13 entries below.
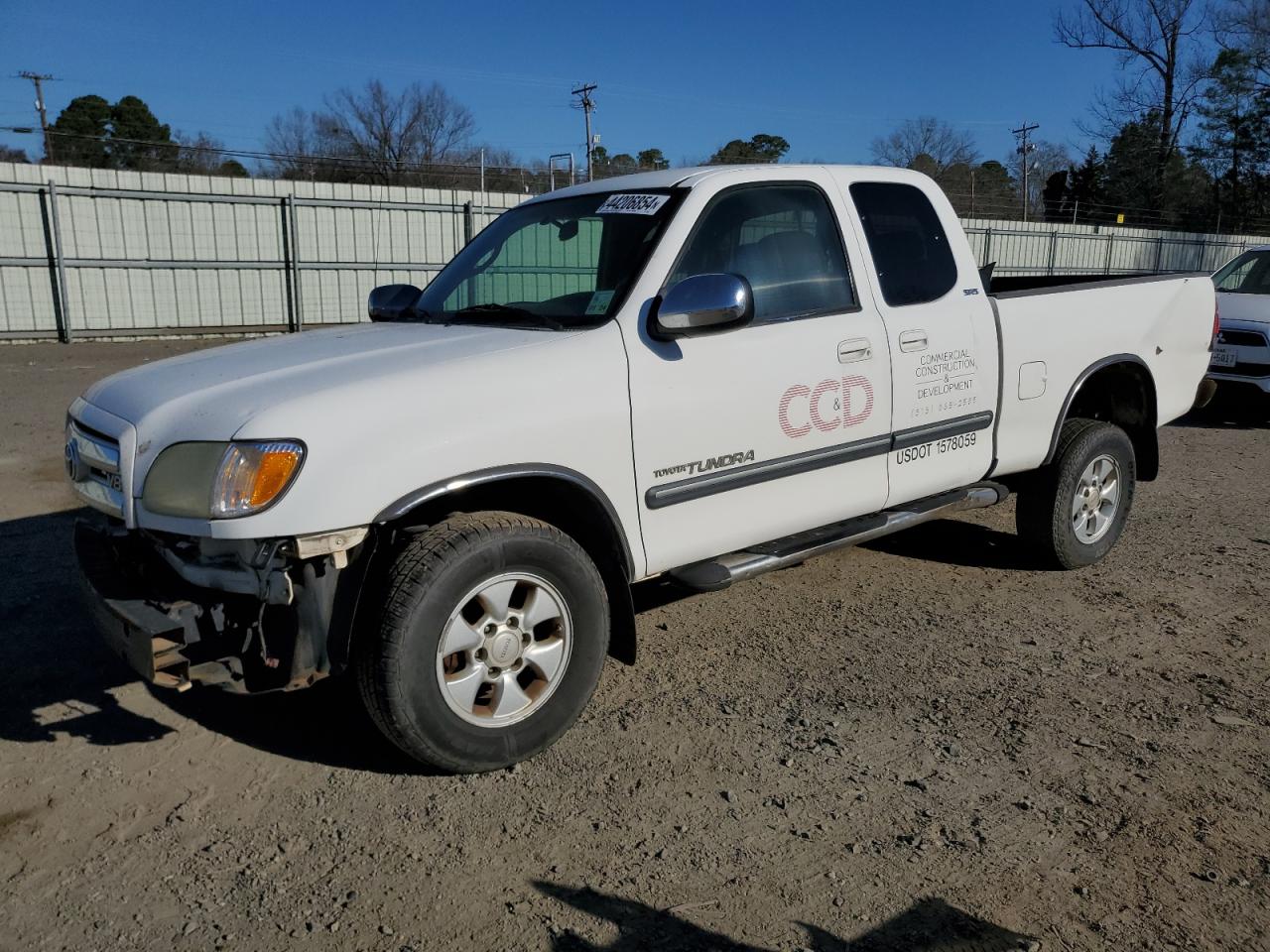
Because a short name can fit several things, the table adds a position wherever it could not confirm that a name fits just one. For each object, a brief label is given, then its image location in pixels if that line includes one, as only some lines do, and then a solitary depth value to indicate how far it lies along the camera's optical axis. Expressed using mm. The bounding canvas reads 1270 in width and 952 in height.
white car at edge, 10008
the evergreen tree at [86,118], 49281
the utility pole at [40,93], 53188
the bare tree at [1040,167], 60219
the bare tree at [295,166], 30250
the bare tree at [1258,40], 37406
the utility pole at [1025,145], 62375
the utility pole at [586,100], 52625
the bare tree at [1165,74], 40844
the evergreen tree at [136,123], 48250
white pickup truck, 3010
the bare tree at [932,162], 44975
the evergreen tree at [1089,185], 43031
